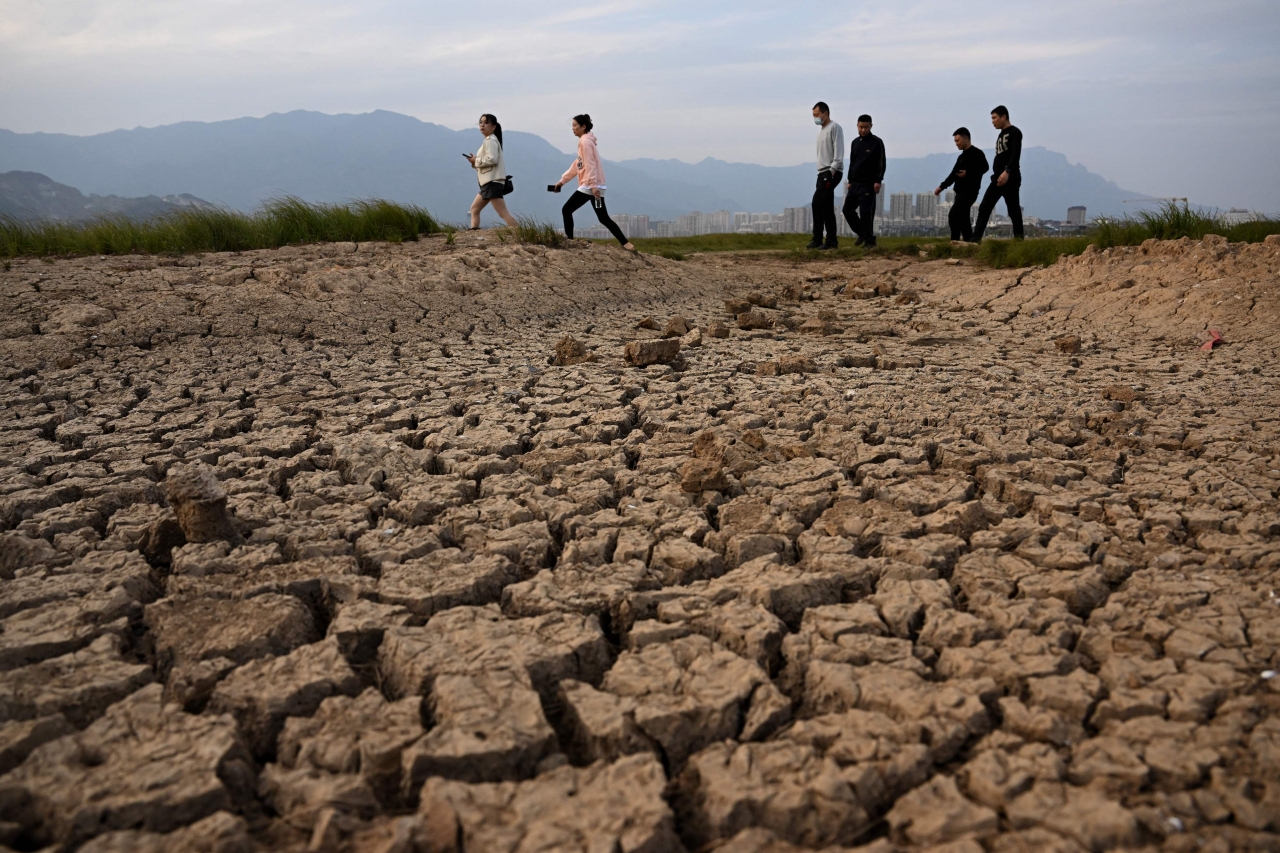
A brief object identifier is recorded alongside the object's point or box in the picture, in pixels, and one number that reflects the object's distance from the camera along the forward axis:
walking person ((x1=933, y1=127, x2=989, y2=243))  9.39
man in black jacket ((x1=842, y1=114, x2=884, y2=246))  9.43
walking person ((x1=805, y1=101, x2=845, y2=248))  9.37
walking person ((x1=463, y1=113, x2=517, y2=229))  7.94
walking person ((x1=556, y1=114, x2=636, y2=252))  7.69
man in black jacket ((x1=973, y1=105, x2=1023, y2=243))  8.89
